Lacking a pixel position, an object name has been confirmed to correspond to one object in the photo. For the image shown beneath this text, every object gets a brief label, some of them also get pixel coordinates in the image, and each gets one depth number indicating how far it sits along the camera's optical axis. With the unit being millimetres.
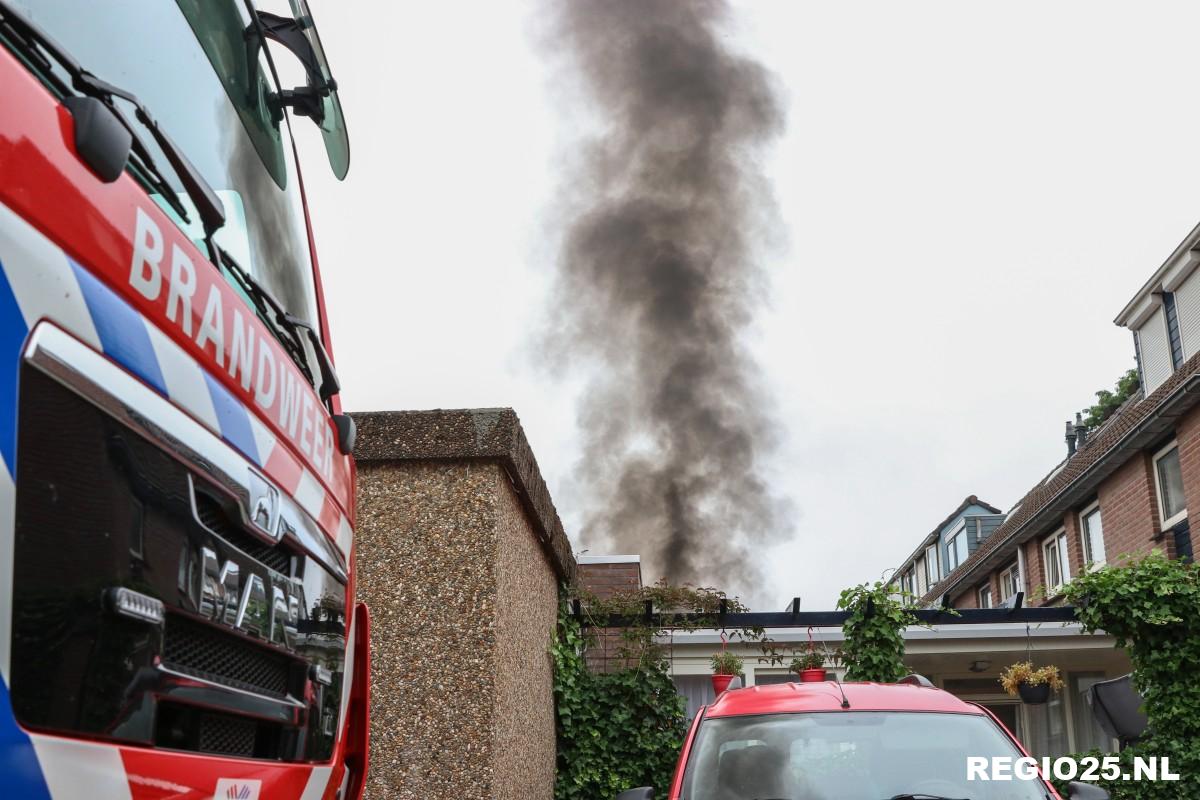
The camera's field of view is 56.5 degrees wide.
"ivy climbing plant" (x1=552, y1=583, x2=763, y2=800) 10430
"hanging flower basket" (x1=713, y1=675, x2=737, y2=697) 9274
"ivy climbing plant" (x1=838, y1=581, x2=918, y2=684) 11375
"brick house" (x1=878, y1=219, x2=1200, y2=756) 15898
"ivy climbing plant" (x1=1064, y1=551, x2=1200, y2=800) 10828
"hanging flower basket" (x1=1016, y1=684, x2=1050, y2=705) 13252
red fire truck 1306
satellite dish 11453
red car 4781
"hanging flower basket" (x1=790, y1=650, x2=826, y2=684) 12234
